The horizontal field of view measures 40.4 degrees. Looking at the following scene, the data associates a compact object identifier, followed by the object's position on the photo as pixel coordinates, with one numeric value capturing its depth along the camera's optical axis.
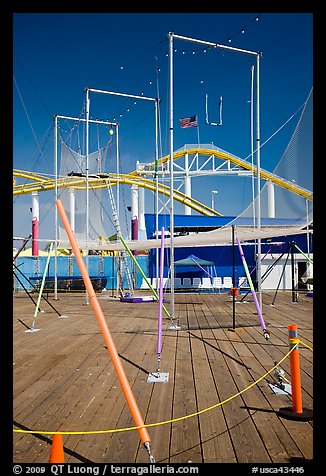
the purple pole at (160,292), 6.36
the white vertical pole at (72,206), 27.83
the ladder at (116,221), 17.89
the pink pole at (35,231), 30.17
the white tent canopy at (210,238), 11.28
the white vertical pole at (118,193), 19.25
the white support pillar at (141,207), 33.75
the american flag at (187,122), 16.03
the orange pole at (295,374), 4.33
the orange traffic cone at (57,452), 2.89
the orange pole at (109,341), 3.21
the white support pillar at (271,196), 12.37
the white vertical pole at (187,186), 34.36
